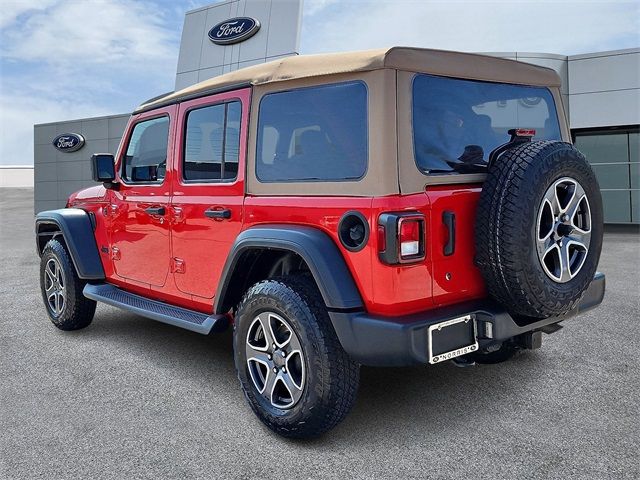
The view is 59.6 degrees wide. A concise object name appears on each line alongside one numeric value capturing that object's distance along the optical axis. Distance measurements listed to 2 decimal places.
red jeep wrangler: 2.65
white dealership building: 15.70
